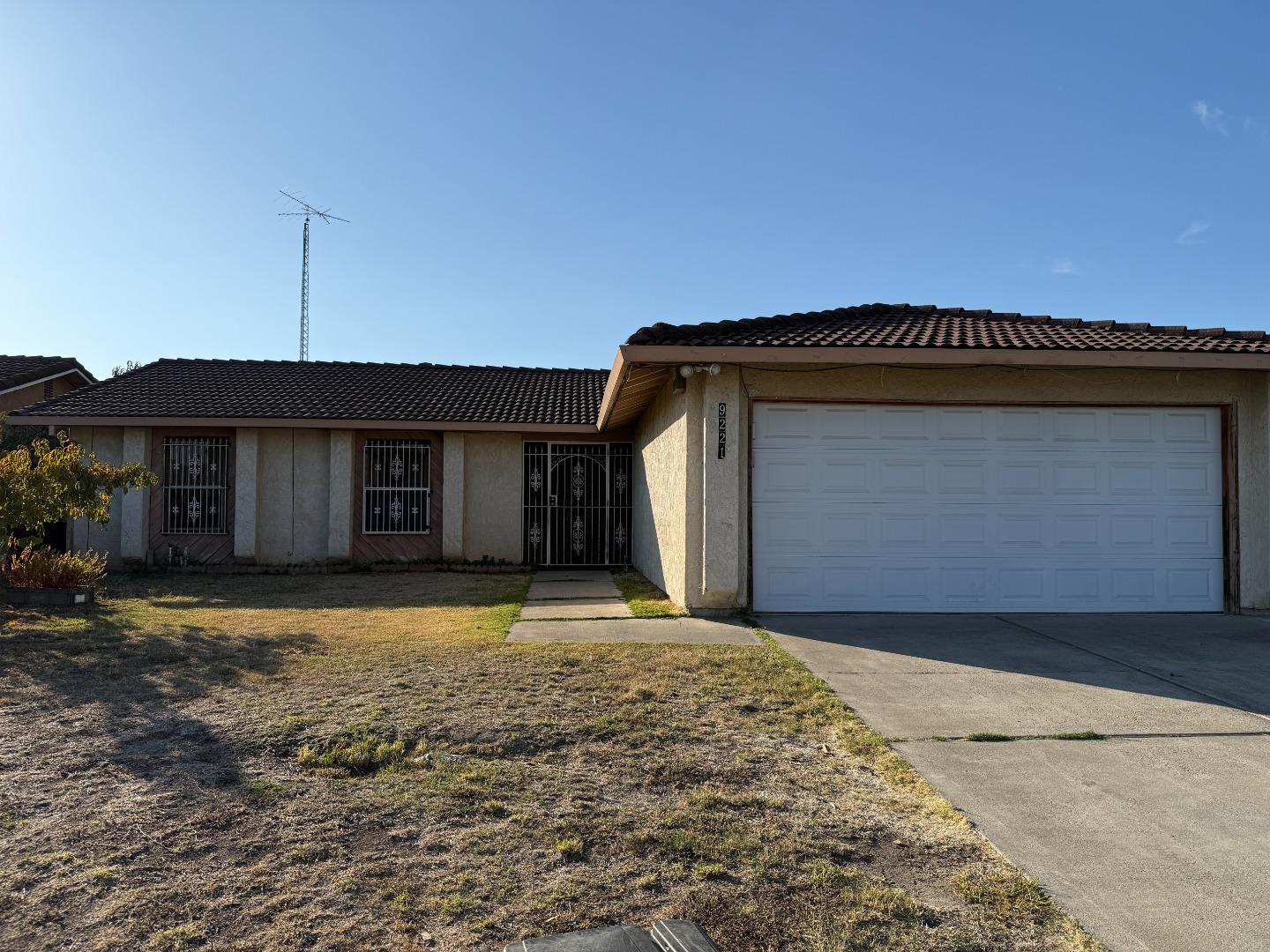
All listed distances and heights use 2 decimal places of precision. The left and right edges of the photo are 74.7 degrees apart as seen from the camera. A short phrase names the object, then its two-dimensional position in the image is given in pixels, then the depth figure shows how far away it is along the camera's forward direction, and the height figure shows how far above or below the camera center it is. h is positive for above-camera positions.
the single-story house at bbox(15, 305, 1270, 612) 8.85 +0.44
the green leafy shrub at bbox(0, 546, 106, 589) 9.91 -0.84
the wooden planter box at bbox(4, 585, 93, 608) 9.78 -1.13
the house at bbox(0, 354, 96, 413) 18.45 +2.99
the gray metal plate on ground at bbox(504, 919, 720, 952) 2.47 -1.32
